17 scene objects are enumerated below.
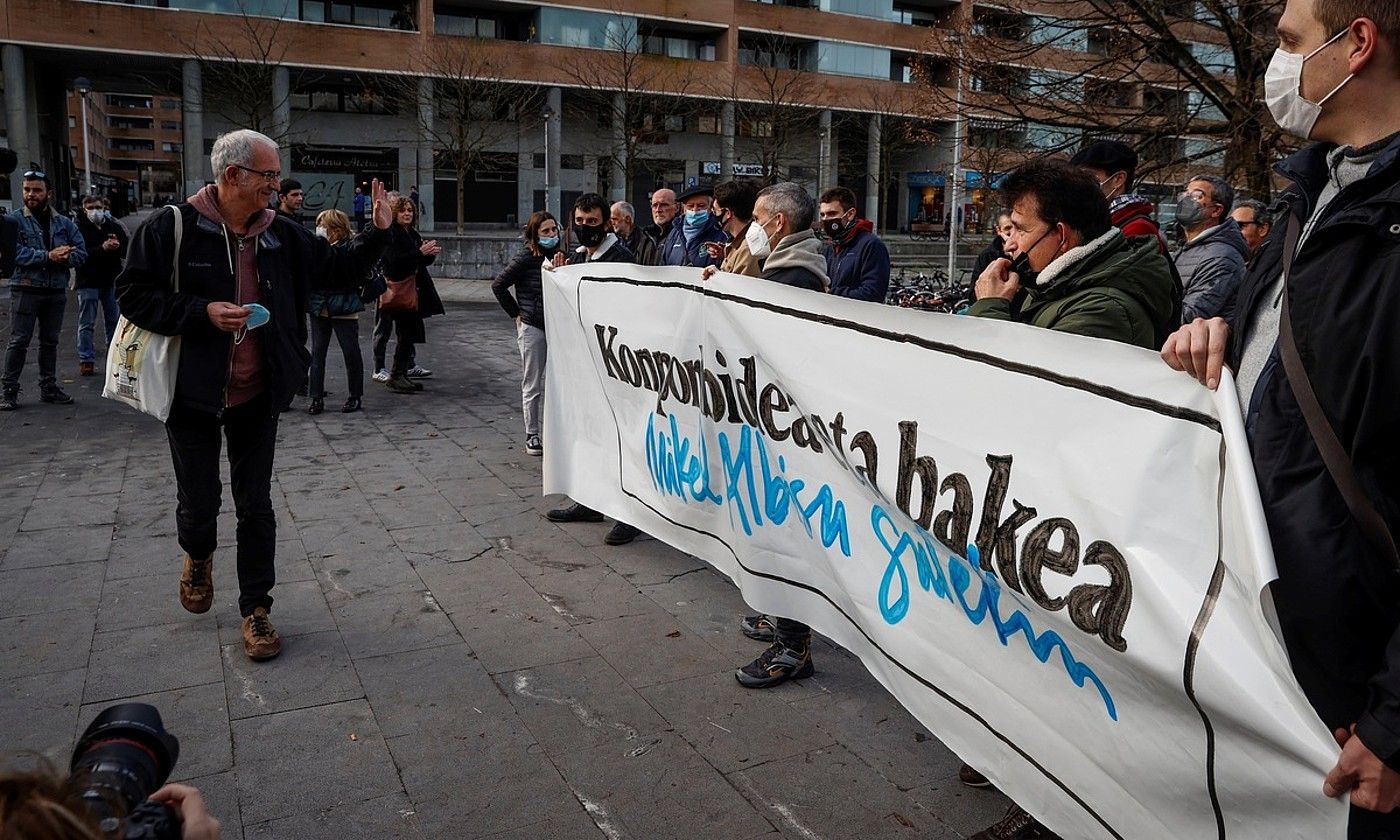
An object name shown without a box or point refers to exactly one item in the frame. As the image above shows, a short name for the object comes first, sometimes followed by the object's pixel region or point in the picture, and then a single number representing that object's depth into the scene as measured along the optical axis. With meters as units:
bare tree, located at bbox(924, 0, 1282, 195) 11.62
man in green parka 3.12
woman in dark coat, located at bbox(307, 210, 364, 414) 9.81
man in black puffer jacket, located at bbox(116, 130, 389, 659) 4.18
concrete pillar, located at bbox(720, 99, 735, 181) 47.62
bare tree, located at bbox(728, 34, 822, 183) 43.94
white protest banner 2.03
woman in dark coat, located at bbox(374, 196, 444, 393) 10.80
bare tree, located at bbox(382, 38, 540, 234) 40.34
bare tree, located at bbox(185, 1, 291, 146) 35.41
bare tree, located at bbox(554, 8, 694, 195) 42.25
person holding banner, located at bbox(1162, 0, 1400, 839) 1.74
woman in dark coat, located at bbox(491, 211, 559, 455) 8.08
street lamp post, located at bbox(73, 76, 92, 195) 32.78
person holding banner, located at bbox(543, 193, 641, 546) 6.91
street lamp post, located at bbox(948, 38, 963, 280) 14.41
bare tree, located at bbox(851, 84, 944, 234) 46.53
